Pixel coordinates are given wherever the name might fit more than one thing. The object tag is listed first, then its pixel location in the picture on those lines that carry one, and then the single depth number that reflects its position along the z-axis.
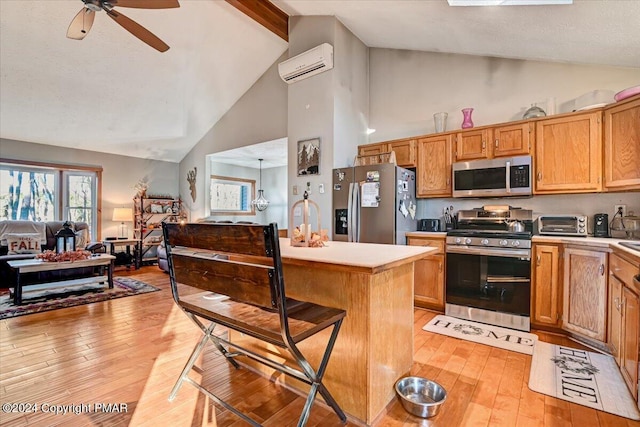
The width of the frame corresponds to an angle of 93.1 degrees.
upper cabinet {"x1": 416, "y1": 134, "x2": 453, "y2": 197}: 3.50
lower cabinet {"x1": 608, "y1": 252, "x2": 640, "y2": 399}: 1.68
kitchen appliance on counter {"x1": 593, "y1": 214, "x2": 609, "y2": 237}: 2.79
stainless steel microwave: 2.98
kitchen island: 1.50
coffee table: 3.53
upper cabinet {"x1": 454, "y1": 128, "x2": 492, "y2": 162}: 3.24
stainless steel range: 2.79
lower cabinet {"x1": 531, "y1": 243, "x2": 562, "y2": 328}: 2.68
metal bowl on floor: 1.58
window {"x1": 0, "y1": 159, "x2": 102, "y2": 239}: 5.29
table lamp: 6.05
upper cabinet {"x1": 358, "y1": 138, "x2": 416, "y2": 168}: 3.74
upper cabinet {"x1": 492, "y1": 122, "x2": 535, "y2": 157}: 2.99
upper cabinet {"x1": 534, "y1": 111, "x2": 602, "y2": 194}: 2.67
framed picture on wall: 4.01
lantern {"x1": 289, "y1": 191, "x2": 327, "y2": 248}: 1.82
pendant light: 7.22
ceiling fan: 2.45
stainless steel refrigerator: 3.39
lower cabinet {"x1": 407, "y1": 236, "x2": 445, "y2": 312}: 3.27
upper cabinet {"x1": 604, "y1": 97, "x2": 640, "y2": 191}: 2.39
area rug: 3.38
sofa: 4.31
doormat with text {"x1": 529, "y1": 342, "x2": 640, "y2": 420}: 1.73
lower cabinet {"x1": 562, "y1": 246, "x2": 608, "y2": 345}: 2.36
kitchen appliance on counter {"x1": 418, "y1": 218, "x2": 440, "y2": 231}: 3.77
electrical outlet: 2.77
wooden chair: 1.17
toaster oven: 2.86
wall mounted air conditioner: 3.78
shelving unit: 6.51
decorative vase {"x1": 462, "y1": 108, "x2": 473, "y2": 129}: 3.47
